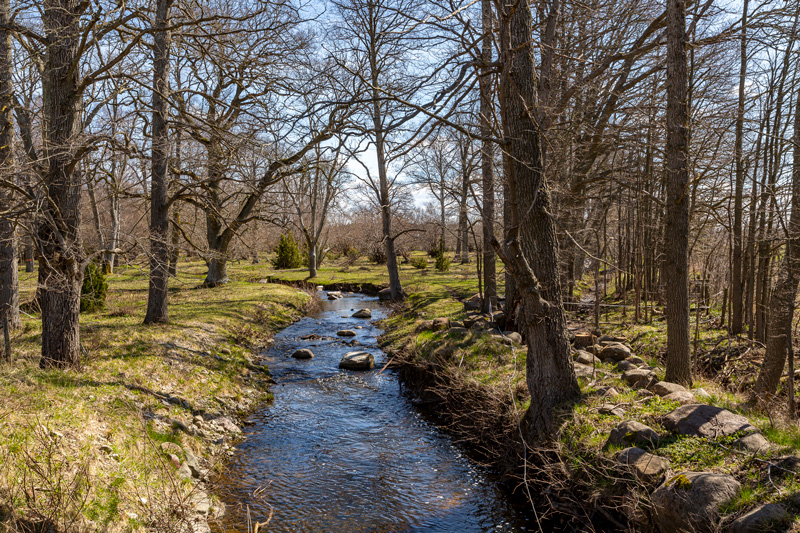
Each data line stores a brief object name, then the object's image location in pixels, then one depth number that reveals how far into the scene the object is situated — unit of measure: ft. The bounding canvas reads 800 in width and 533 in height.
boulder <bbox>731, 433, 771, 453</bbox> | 15.02
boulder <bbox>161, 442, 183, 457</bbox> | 20.00
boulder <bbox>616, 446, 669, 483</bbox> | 15.48
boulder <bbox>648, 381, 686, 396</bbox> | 20.74
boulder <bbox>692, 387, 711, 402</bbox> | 20.24
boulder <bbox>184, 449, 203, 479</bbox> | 20.33
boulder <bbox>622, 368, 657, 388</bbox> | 22.65
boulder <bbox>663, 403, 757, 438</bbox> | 16.39
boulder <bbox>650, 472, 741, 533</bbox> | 13.37
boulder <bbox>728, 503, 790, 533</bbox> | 12.21
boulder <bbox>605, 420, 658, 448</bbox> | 17.15
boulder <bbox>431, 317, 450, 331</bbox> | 38.96
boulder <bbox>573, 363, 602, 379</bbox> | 24.17
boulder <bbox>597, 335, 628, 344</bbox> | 33.11
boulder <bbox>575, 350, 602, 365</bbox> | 27.68
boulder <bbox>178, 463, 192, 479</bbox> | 19.35
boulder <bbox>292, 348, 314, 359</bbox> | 41.29
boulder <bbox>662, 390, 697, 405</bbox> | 19.43
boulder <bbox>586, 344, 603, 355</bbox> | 29.69
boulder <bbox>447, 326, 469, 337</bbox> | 34.83
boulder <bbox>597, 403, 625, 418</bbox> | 19.56
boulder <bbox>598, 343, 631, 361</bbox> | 28.68
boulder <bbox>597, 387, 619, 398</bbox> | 21.01
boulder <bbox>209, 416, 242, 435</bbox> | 25.49
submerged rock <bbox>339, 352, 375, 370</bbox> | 38.52
